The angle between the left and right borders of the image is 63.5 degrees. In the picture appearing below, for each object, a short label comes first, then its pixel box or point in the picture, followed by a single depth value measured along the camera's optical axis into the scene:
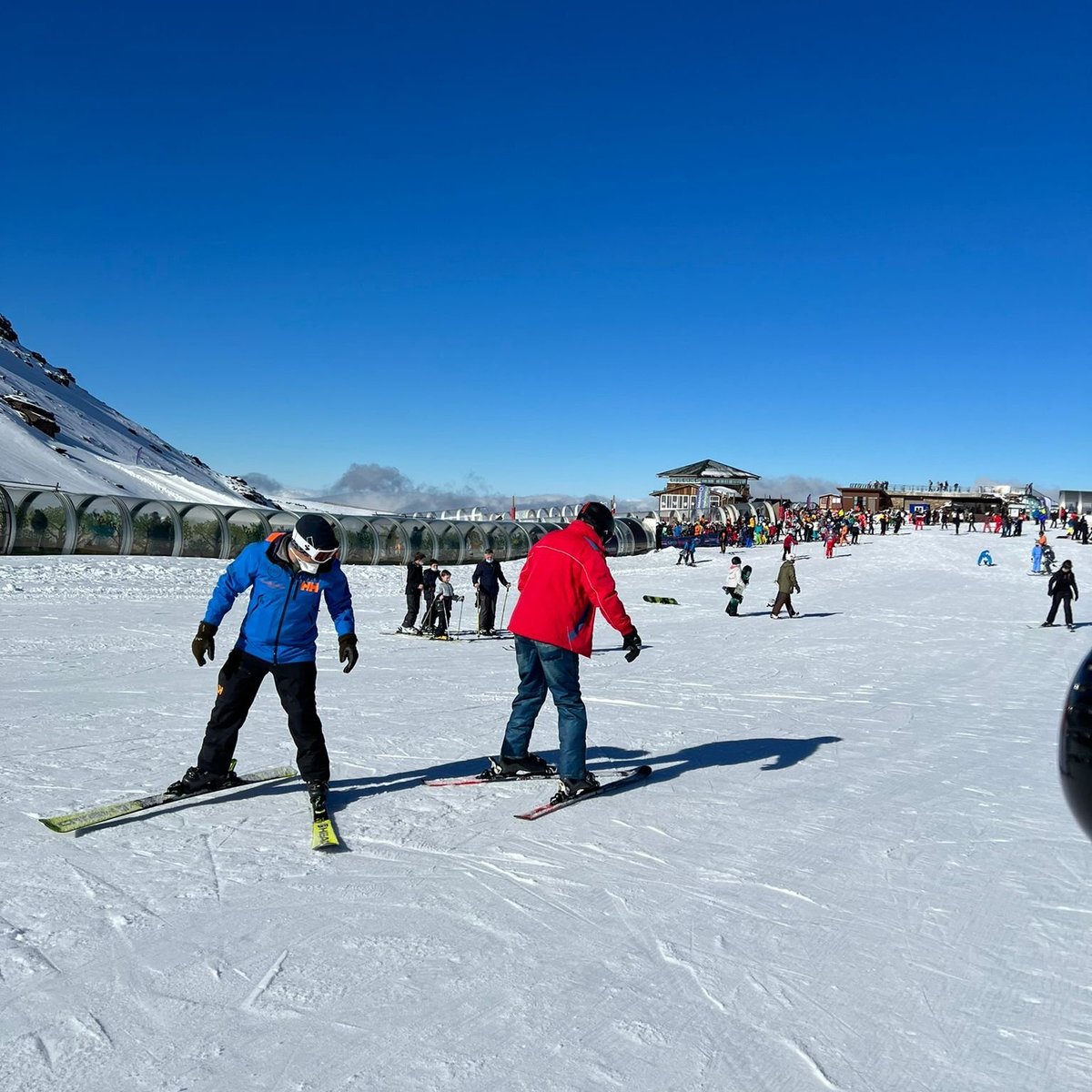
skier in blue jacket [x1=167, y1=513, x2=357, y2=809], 4.46
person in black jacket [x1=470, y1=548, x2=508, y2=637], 15.26
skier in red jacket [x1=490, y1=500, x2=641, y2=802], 4.85
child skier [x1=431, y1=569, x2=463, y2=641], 14.94
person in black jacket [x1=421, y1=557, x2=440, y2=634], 15.16
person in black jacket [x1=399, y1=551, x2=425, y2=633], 15.49
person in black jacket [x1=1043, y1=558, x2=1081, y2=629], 17.36
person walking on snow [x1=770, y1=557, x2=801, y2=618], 19.45
